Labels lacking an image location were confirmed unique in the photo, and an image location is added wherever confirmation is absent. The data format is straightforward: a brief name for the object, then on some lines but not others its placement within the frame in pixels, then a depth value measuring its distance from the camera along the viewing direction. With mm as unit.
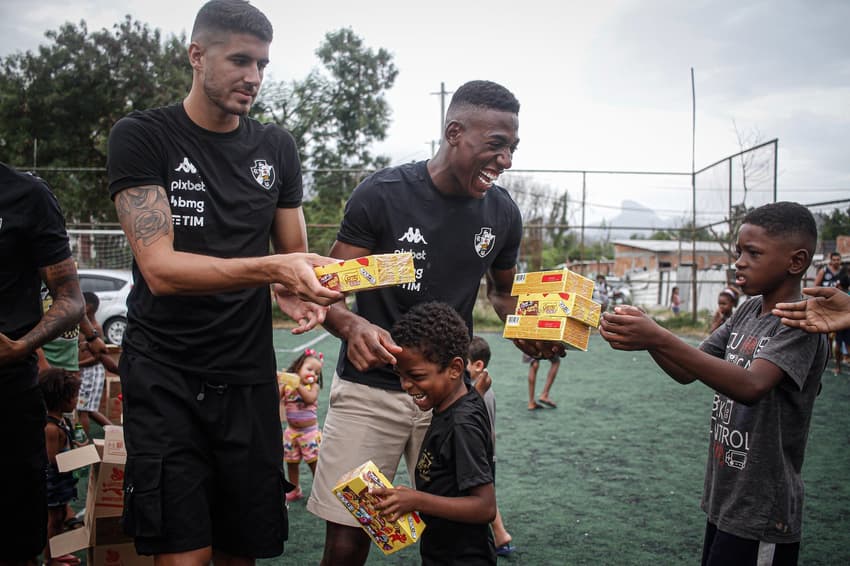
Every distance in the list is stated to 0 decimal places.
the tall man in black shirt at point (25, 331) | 3191
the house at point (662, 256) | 21077
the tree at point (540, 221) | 21750
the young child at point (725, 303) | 10773
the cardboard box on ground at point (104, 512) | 3945
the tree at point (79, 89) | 29359
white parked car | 15555
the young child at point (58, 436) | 4504
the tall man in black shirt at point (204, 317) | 2578
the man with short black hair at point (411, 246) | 3291
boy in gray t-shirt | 2832
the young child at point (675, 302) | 23359
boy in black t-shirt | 2756
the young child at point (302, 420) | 6211
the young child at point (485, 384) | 4168
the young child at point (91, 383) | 7043
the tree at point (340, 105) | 28969
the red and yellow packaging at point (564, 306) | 3139
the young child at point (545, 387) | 9641
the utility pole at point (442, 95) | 29094
